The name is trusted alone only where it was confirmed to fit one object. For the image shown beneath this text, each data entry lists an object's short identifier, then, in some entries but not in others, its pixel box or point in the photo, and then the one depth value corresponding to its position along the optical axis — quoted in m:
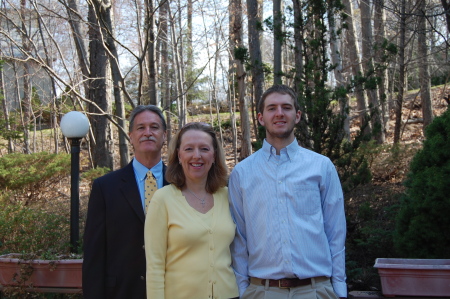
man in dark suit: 2.60
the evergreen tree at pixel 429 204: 3.97
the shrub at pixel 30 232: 5.89
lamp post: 5.43
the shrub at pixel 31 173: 10.34
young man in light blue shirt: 2.42
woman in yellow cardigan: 2.37
